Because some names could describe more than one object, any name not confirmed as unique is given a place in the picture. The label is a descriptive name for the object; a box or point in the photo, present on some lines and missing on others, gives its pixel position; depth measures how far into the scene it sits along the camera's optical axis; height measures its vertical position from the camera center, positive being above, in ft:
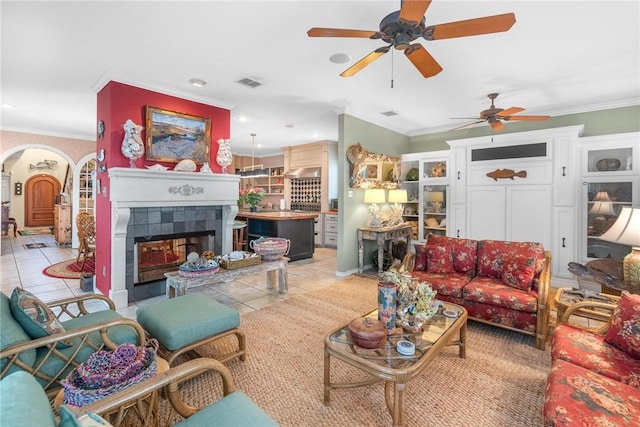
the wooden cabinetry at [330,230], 24.86 -1.66
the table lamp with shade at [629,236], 7.80 -0.66
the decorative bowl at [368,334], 5.91 -2.43
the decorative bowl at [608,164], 13.53 +2.10
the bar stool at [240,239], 20.82 -2.09
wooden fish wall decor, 15.41 +1.91
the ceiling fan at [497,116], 12.27 +3.94
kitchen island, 19.27 -1.25
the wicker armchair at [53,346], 4.73 -2.50
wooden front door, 35.45 +1.14
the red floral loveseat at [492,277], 8.80 -2.28
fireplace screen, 12.81 -2.15
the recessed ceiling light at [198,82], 12.05 +5.13
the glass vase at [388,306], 6.66 -2.11
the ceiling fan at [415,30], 5.64 +3.74
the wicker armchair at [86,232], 16.18 -1.24
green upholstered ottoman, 6.68 -2.68
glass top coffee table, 5.33 -2.76
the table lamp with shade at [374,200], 16.80 +0.56
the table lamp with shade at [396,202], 17.60 +0.49
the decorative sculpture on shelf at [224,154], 14.47 +2.64
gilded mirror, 16.15 +2.40
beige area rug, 5.95 -3.97
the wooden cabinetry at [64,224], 24.06 -1.24
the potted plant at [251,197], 20.58 +0.86
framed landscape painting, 12.51 +3.19
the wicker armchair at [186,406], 3.76 -2.70
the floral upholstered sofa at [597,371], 4.21 -2.77
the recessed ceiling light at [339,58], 9.91 +5.07
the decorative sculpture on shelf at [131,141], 11.45 +2.58
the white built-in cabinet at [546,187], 13.58 +1.16
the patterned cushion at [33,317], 5.36 -1.94
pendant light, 25.38 +3.27
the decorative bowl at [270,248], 12.32 -1.59
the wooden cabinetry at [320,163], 25.20 +4.06
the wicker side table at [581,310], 7.36 -2.53
